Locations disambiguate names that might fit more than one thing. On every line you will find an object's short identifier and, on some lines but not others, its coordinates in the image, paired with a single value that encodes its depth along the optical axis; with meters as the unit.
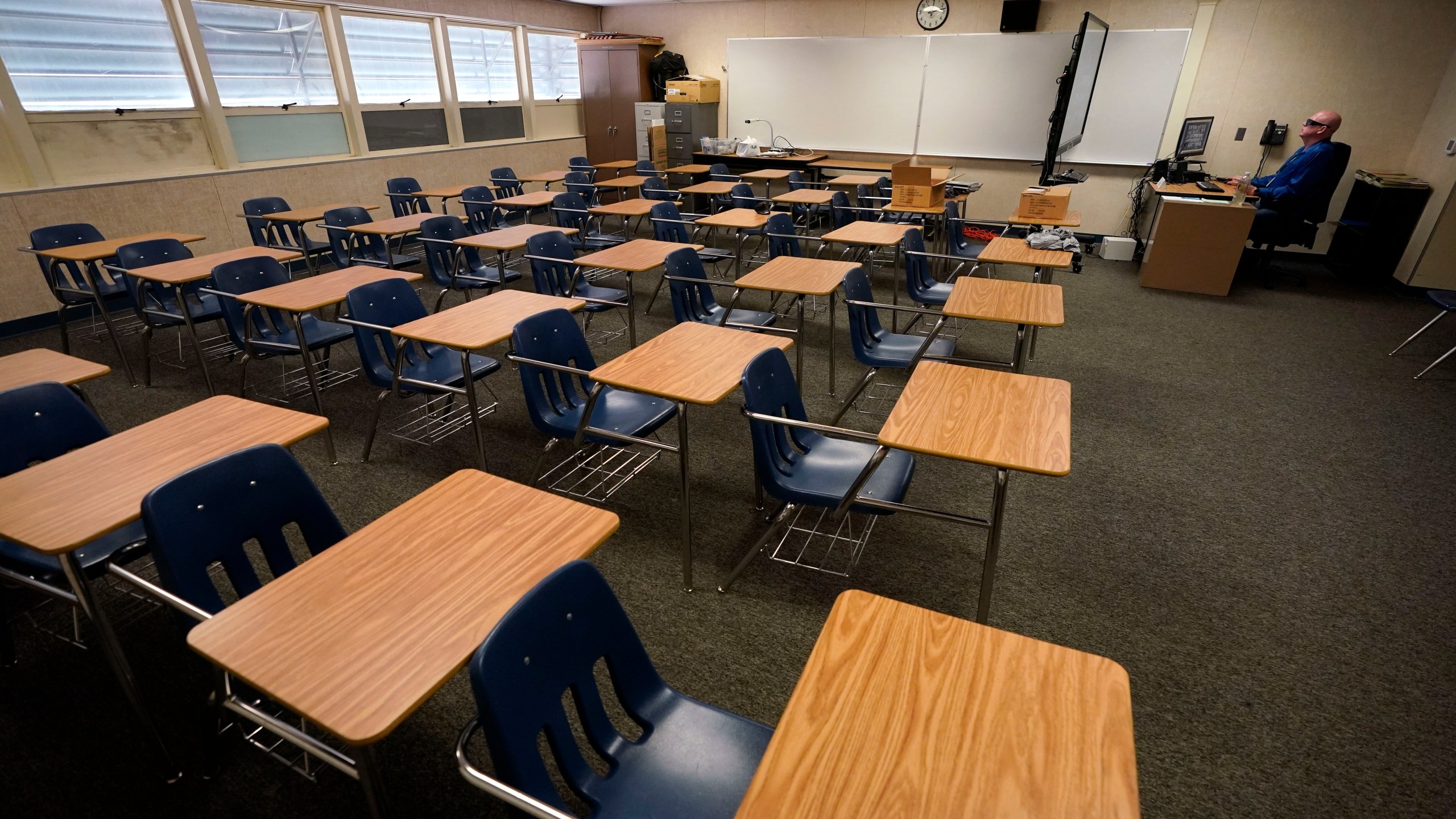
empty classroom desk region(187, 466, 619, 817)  1.08
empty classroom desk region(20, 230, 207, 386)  4.05
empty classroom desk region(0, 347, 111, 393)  2.33
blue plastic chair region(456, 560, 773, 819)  1.08
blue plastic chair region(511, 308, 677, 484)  2.65
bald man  5.85
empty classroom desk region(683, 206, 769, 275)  5.07
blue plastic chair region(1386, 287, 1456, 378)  4.05
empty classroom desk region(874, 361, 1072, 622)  1.81
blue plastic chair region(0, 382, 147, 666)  1.87
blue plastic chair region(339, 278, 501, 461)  3.09
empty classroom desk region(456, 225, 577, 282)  4.37
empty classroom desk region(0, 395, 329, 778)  1.51
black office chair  5.95
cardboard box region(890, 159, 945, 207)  6.14
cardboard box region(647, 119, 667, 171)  9.41
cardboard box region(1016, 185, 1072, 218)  5.11
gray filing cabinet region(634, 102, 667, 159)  9.51
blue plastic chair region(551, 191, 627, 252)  5.93
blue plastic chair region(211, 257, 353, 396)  3.49
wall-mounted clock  8.05
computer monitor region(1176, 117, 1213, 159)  6.84
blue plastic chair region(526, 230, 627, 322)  4.20
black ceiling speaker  7.60
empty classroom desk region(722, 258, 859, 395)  3.50
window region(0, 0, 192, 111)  4.95
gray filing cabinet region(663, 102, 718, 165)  9.39
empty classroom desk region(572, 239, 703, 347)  3.88
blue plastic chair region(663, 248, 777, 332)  3.76
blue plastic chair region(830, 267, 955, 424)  3.33
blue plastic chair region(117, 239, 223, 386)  3.97
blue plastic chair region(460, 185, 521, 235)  6.29
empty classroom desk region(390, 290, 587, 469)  2.71
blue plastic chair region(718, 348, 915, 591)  2.19
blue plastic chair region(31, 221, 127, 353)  4.30
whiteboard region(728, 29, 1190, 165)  7.50
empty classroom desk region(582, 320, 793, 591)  2.22
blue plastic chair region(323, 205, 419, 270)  5.23
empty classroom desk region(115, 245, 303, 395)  3.60
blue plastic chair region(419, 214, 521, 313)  4.60
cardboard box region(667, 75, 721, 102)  9.29
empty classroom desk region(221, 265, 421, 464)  3.19
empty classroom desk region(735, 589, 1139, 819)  0.93
